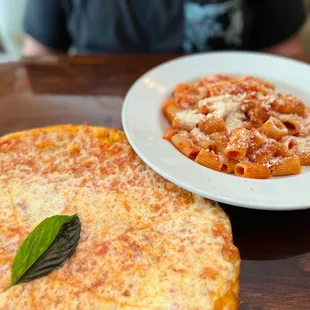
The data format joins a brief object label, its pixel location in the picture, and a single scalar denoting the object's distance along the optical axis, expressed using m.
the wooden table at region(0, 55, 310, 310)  0.81
